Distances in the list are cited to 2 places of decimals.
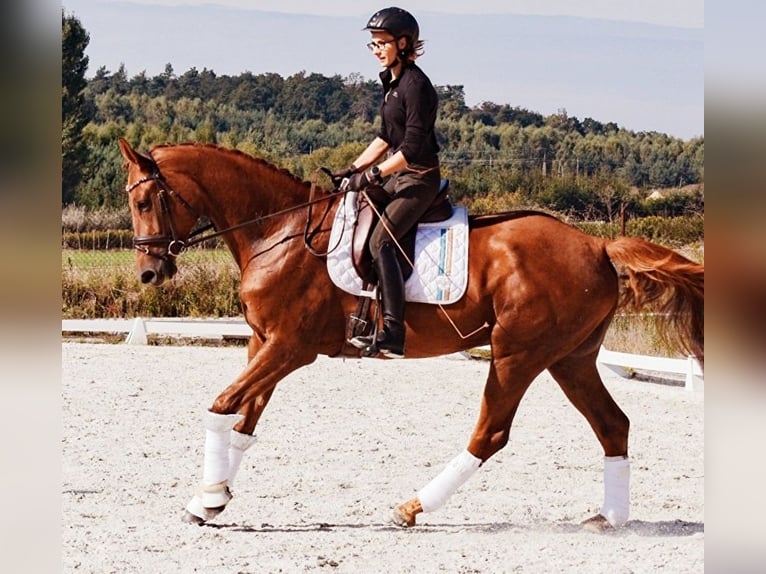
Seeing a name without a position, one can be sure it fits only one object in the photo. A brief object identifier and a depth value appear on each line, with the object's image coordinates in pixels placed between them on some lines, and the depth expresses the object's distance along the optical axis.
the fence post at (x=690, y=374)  20.50
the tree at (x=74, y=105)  51.97
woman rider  11.20
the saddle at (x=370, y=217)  11.44
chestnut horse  11.23
